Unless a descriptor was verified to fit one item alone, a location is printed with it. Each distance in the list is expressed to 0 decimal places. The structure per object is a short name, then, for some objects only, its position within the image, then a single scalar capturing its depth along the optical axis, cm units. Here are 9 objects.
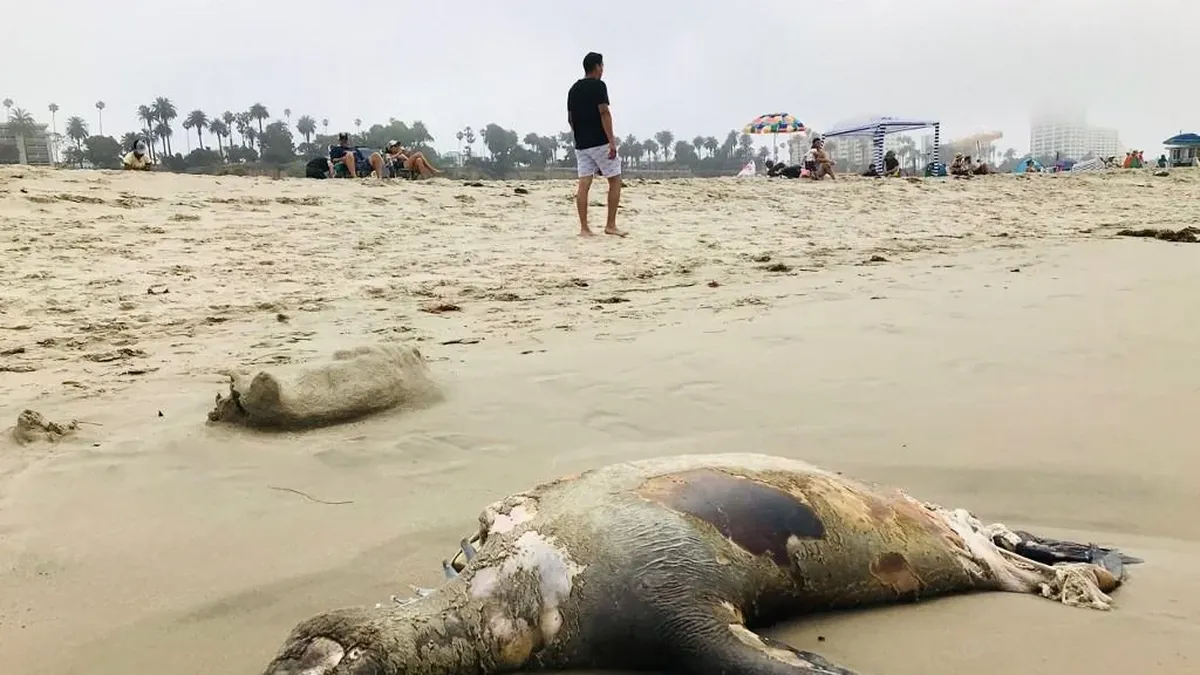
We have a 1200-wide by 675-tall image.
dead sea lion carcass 142
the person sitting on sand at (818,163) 1639
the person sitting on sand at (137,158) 1212
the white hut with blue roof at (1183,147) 3506
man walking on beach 786
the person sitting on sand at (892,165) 1850
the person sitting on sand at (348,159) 1304
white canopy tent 2567
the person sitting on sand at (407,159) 1394
